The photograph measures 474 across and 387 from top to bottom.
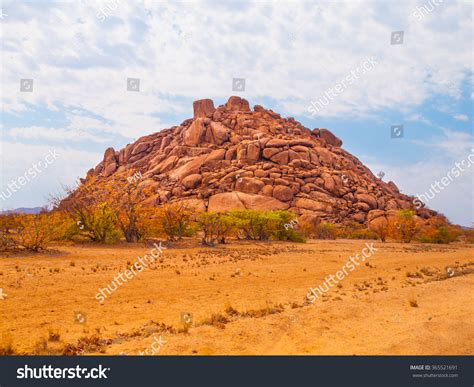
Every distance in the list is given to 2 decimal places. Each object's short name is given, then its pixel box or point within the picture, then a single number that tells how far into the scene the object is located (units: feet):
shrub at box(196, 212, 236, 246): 106.73
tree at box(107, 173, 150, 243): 100.32
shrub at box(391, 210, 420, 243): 148.05
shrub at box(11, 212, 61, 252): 70.13
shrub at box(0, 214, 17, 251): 68.59
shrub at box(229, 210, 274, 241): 123.65
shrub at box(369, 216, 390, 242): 150.92
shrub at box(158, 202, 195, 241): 108.78
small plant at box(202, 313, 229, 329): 29.14
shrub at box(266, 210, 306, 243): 127.75
